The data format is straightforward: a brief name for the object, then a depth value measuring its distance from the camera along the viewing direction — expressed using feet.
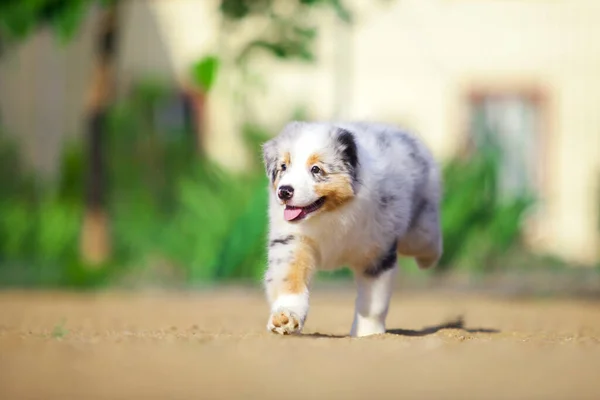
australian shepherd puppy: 19.80
